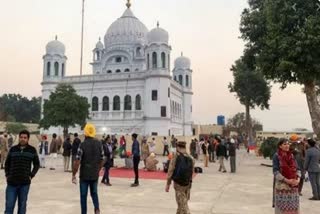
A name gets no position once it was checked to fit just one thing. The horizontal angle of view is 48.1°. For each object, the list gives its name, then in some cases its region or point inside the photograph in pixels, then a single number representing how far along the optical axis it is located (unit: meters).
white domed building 47.88
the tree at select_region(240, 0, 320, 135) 19.55
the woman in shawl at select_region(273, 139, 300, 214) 6.34
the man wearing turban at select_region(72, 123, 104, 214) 7.16
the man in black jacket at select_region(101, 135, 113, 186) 12.43
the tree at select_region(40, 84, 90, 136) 41.75
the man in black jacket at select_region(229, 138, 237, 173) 17.59
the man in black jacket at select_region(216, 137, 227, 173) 17.78
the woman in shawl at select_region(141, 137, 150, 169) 19.40
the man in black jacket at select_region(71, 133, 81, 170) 15.33
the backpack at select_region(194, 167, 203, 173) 17.20
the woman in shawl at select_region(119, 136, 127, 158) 25.40
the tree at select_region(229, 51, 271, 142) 46.41
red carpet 15.22
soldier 6.39
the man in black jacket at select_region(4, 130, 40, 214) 6.11
